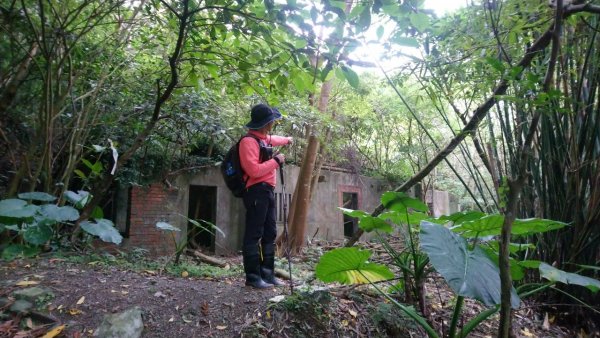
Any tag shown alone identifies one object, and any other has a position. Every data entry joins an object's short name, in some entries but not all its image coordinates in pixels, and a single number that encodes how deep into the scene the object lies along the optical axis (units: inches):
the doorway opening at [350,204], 485.1
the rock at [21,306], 91.3
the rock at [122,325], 88.3
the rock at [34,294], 96.3
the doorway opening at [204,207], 345.4
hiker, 119.9
